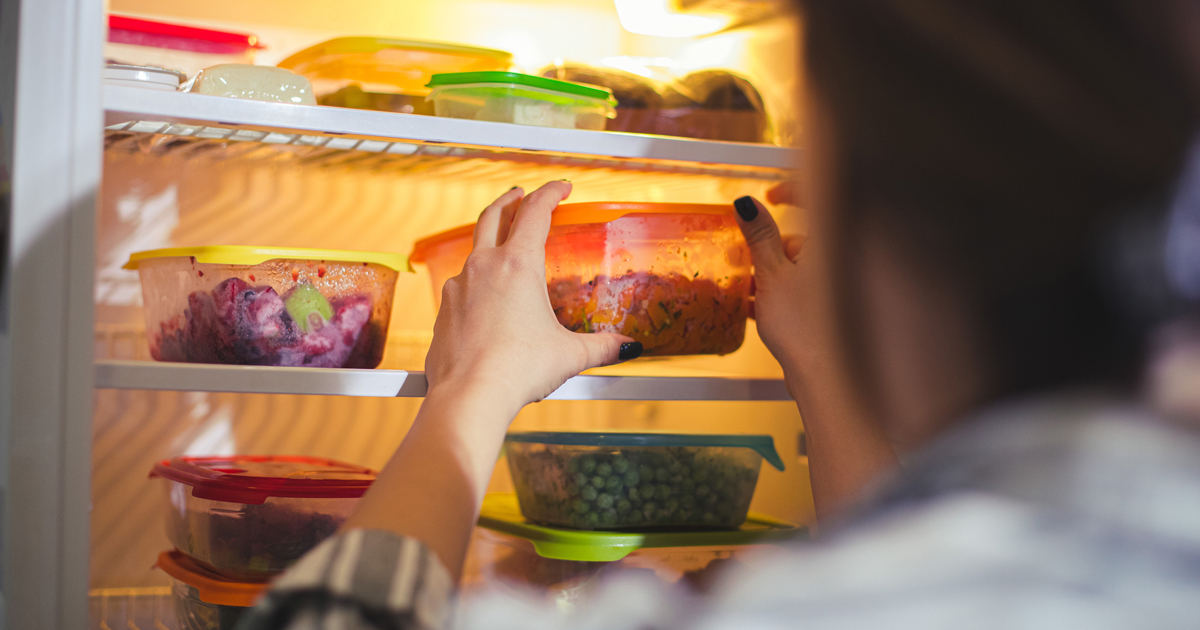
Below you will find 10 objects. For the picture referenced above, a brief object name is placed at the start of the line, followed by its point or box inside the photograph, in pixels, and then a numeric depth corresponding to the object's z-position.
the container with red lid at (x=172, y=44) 0.87
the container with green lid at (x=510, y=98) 0.82
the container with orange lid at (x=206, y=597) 0.80
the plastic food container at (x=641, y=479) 0.91
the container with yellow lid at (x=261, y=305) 0.76
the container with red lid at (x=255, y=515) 0.82
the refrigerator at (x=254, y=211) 0.67
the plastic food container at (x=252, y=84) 0.76
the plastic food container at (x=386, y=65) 0.86
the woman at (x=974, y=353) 0.30
